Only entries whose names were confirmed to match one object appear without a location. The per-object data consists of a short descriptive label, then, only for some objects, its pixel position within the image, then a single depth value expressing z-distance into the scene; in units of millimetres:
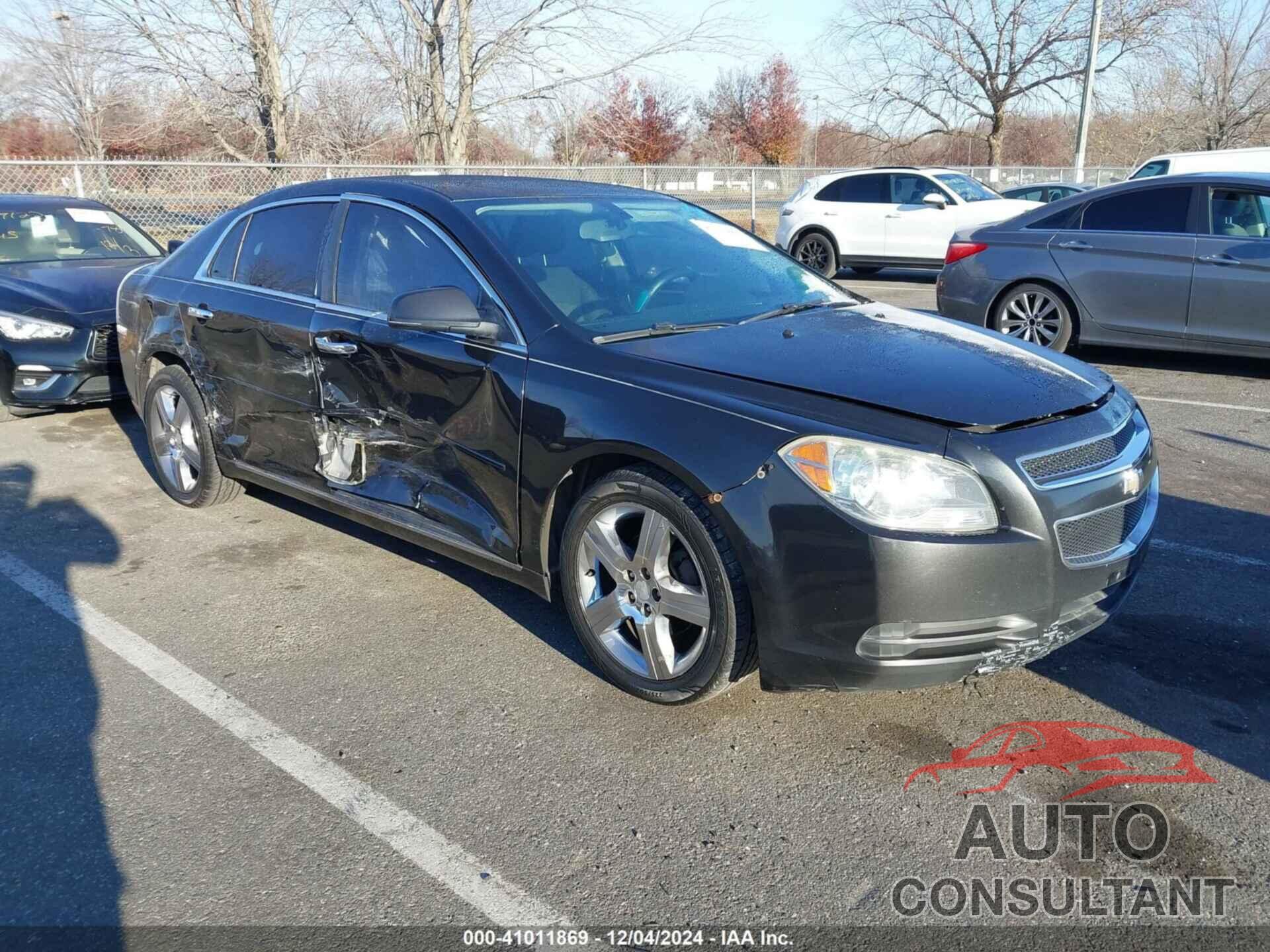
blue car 7113
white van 13734
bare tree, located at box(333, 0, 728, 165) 17312
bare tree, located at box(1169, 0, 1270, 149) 29500
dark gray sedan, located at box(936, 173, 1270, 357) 7793
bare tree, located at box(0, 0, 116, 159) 17531
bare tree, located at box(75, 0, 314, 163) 17516
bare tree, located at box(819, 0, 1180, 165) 28906
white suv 14734
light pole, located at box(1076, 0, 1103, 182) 23016
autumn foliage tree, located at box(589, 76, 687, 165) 18172
